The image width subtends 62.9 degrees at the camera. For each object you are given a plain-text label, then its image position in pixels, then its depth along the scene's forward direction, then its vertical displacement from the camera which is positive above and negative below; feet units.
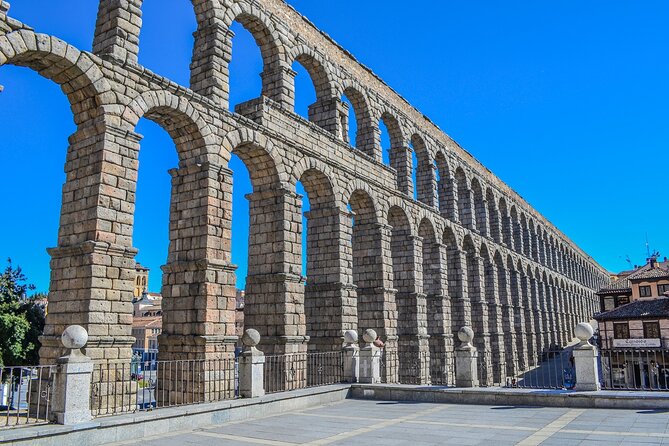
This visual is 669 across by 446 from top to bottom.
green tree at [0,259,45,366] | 75.46 +1.61
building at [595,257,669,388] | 112.16 -0.50
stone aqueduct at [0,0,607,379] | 40.37 +13.50
